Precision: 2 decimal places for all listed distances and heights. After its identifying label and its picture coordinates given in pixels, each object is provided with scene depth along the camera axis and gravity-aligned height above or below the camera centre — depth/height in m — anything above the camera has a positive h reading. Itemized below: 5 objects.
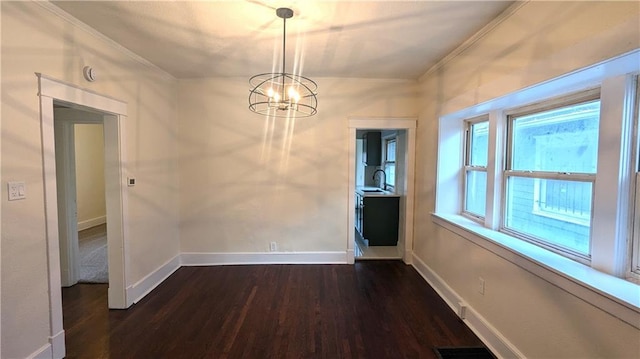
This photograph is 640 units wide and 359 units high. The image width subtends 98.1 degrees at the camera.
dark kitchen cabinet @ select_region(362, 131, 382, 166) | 5.92 +0.46
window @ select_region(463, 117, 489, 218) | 2.86 +0.04
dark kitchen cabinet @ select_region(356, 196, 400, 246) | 4.70 -0.85
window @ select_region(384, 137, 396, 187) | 6.00 +0.21
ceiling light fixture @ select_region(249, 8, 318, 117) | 3.70 +0.97
